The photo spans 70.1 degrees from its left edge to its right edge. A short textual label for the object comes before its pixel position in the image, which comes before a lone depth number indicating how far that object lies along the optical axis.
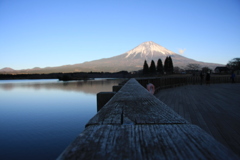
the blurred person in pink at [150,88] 7.51
